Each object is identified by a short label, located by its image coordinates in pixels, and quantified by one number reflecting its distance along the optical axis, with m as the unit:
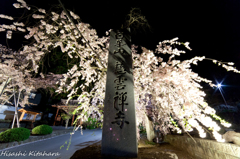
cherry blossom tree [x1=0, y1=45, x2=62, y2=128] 7.42
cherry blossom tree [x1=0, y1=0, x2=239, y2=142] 4.05
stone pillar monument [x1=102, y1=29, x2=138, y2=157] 2.77
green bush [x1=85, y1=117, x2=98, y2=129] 22.42
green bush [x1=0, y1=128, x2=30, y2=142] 6.72
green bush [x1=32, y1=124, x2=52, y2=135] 9.82
